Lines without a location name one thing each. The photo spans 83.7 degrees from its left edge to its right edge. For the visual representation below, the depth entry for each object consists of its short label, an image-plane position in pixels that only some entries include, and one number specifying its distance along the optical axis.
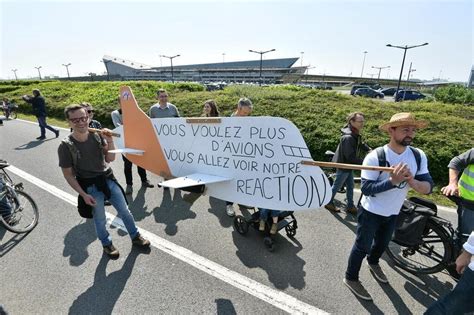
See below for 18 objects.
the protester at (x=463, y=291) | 1.87
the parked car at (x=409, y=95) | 27.82
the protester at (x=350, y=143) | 4.07
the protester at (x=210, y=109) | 5.46
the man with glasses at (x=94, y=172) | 3.01
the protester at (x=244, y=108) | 4.18
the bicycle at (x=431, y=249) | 2.98
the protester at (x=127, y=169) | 5.39
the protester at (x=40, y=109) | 10.02
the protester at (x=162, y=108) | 5.48
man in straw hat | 2.26
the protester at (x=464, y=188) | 2.72
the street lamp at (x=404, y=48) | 26.35
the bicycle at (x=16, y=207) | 3.96
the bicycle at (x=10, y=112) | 15.48
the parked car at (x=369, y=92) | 32.03
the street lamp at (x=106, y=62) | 110.90
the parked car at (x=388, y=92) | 38.62
